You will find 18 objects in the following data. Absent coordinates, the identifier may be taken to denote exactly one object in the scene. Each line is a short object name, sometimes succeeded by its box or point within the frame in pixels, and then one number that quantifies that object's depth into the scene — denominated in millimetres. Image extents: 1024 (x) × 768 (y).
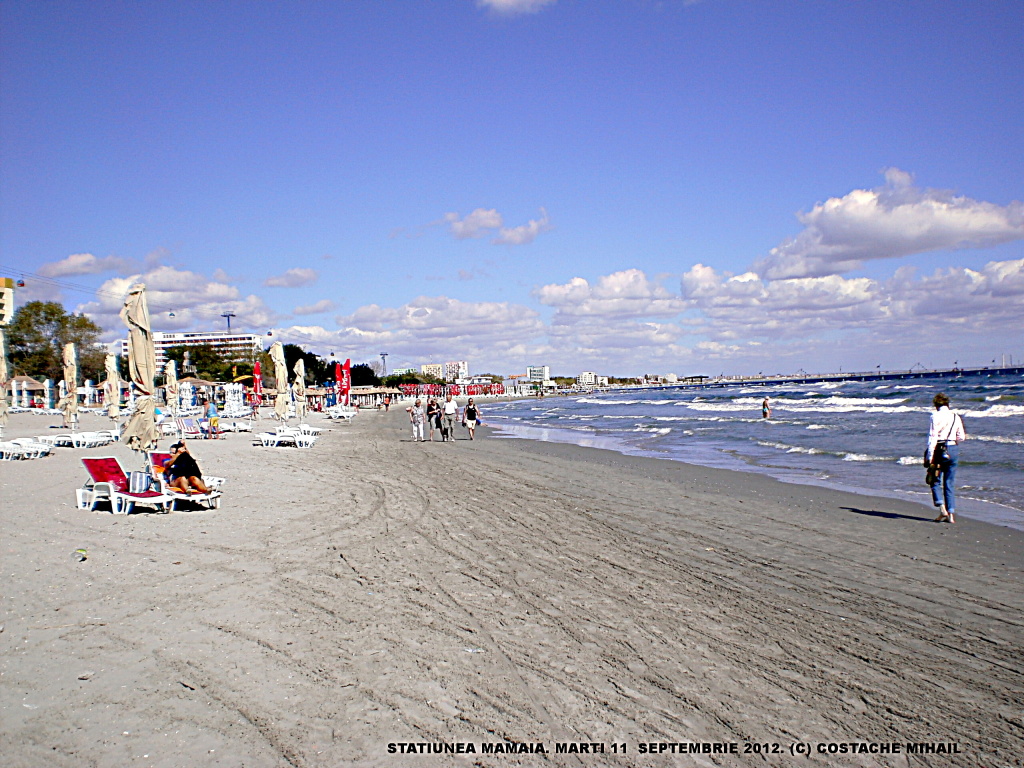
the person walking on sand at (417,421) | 25406
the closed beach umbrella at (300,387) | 30934
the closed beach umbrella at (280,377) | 26125
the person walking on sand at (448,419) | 24781
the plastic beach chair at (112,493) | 9270
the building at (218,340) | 156125
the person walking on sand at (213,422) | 24672
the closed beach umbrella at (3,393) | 19328
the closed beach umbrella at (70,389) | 27406
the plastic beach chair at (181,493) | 9406
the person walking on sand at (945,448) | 8727
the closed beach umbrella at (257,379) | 30631
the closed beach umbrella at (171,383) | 29556
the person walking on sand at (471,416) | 24953
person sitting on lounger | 9688
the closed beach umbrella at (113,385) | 27703
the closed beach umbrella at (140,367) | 9977
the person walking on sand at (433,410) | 26281
